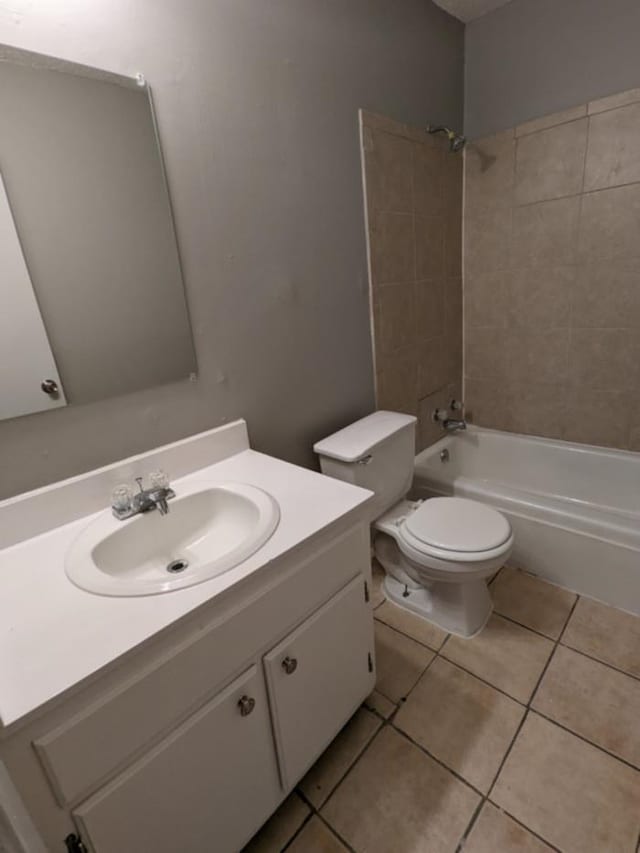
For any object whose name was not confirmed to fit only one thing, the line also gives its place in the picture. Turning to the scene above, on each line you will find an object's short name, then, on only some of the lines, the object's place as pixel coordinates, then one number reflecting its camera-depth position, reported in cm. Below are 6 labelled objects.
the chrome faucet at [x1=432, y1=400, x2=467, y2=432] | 234
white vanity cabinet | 63
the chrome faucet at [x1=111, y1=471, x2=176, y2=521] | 104
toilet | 144
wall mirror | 92
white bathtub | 162
